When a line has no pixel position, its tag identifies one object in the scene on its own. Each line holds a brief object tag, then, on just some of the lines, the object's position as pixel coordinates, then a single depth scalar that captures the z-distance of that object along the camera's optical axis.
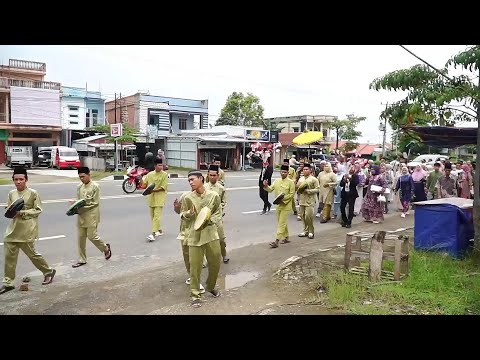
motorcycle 15.19
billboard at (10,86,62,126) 28.42
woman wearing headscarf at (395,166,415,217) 11.60
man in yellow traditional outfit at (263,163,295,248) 7.79
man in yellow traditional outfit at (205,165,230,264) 6.57
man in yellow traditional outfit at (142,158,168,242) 8.00
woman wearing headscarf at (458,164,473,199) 12.41
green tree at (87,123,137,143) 26.39
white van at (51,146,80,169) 26.81
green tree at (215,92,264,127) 39.50
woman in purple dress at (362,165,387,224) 10.61
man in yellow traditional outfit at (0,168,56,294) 5.33
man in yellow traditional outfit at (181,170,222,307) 5.05
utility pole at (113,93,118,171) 26.64
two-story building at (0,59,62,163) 28.30
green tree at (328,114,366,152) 40.50
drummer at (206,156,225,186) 8.36
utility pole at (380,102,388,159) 31.42
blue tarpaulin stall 6.47
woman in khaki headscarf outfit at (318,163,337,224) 10.38
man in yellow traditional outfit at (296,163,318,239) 8.34
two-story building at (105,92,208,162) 32.41
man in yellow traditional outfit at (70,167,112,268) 6.36
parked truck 26.83
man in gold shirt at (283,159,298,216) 10.14
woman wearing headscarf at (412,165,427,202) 12.34
